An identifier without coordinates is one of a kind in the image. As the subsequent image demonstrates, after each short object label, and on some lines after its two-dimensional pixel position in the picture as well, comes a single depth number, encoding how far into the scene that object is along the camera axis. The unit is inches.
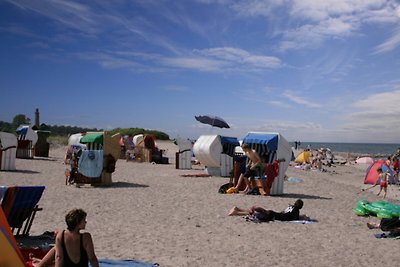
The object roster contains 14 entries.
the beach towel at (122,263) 200.3
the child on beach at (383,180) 550.3
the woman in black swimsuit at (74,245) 160.7
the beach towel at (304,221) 330.0
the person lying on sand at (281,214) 331.3
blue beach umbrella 807.1
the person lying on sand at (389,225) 302.8
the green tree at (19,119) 1955.5
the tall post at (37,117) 1270.2
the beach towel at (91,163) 516.1
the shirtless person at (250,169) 468.8
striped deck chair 233.5
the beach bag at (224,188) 483.8
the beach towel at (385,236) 289.4
